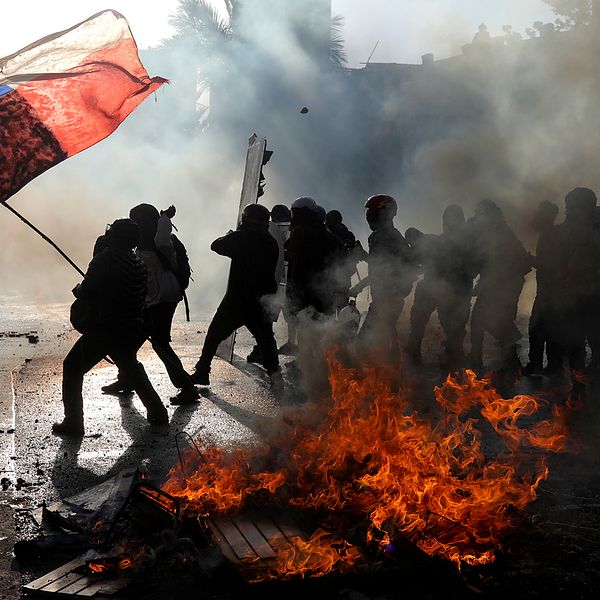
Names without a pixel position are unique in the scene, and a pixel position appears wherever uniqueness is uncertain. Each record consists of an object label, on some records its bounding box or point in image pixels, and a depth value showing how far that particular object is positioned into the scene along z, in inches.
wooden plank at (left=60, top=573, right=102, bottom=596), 124.4
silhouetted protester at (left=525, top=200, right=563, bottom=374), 319.6
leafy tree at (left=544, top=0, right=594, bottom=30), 719.7
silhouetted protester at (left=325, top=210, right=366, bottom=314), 342.0
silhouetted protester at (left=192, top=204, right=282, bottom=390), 298.8
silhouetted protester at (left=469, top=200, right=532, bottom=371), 325.7
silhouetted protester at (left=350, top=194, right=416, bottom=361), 327.0
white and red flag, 195.6
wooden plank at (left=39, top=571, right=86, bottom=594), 124.8
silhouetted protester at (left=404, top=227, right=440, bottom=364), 341.1
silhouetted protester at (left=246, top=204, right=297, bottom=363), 314.7
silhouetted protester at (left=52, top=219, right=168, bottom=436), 228.4
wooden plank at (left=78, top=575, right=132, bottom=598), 125.0
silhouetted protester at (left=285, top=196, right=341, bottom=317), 328.2
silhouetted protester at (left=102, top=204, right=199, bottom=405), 277.6
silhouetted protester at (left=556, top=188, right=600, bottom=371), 286.0
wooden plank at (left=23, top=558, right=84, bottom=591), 125.9
